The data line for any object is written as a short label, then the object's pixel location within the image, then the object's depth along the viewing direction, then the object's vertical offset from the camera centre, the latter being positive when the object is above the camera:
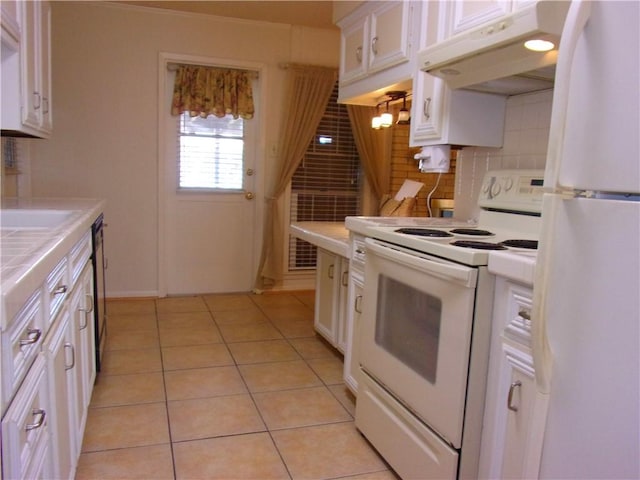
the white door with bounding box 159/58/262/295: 4.30 -0.49
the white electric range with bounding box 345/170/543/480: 1.48 -0.46
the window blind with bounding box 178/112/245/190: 4.30 +0.22
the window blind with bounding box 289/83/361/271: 4.66 +0.04
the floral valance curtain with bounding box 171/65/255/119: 4.18 +0.73
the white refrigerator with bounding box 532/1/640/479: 0.74 -0.09
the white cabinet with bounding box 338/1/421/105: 2.45 +0.75
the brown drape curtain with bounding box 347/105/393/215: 4.58 +0.36
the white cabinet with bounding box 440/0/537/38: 1.81 +0.71
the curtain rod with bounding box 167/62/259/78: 4.16 +0.93
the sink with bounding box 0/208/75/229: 2.24 -0.23
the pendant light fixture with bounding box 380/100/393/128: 3.31 +0.46
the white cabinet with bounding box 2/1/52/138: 2.23 +0.46
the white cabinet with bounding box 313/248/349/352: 2.85 -0.69
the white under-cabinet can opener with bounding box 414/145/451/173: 2.37 +0.15
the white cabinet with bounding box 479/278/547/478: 1.33 -0.55
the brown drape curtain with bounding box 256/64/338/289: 4.42 +0.47
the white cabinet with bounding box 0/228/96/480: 0.91 -0.50
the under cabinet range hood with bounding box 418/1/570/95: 1.42 +0.47
